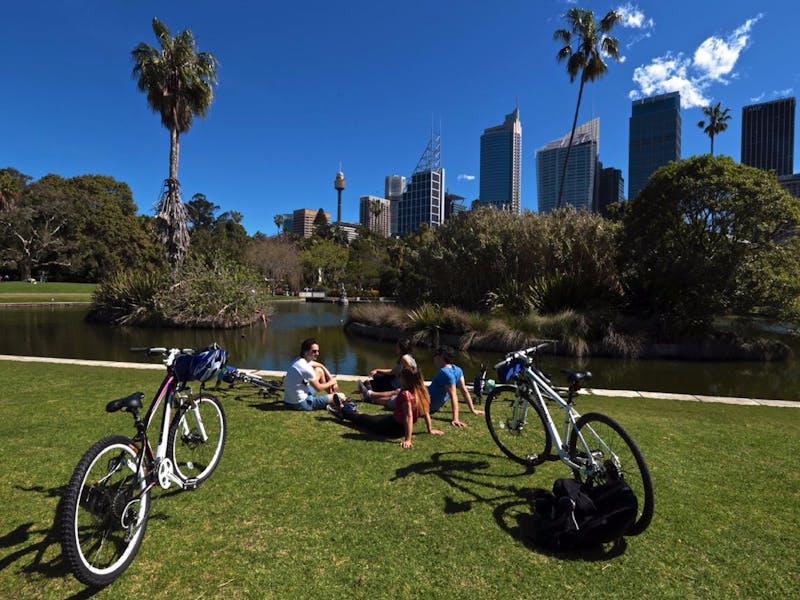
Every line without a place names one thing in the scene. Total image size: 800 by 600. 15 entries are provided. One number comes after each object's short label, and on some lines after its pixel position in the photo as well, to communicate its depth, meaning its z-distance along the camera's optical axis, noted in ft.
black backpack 8.77
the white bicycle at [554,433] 9.46
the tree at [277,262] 177.78
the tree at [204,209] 294.66
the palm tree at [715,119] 177.58
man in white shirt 19.22
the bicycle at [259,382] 21.70
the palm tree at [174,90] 69.87
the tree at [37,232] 156.35
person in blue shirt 18.62
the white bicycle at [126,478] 7.43
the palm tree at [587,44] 79.61
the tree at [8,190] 147.43
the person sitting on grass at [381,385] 21.43
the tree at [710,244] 45.44
